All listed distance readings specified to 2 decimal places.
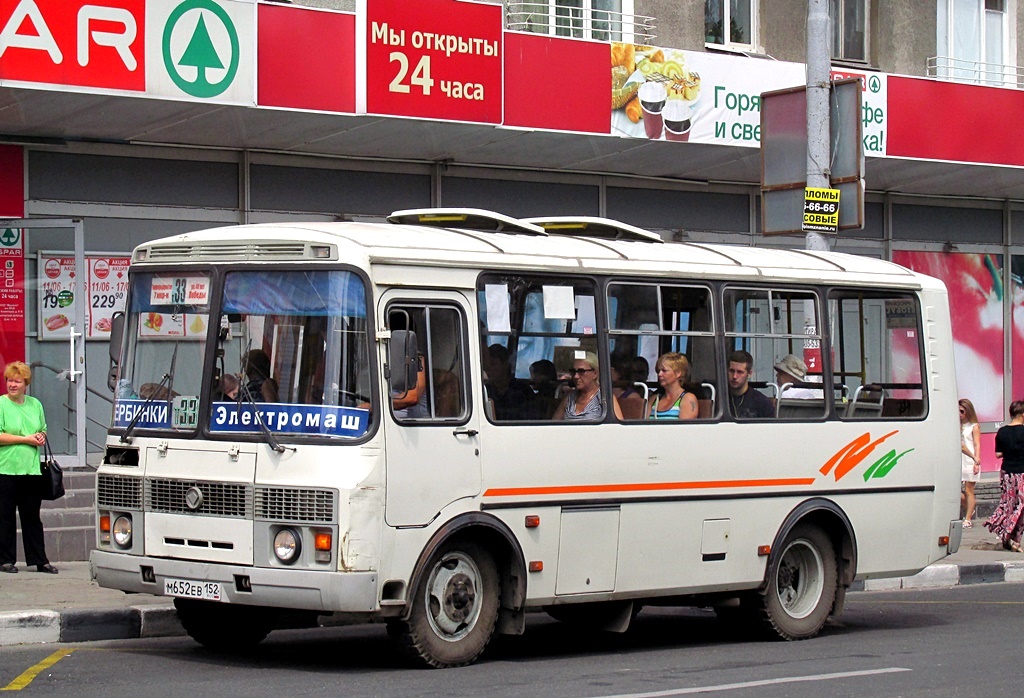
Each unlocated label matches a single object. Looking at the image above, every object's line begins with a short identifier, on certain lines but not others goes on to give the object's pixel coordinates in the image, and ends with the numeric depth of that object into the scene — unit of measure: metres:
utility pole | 15.40
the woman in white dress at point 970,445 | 18.78
